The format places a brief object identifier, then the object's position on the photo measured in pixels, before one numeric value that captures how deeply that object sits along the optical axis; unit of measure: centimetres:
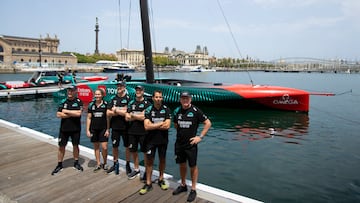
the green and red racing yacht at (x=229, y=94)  1313
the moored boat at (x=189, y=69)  13068
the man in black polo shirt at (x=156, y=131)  404
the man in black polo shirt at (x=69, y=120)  498
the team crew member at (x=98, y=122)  493
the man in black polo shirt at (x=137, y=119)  445
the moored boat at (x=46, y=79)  2283
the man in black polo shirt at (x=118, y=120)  477
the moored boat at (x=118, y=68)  9275
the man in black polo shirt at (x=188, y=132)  394
